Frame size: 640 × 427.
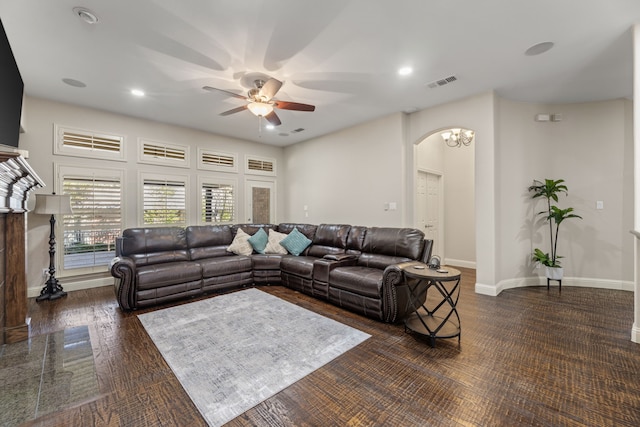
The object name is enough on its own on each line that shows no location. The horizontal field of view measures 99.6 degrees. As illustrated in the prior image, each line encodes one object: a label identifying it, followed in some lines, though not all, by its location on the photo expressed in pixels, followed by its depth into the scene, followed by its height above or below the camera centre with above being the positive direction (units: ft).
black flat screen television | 8.03 +3.99
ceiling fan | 10.29 +4.35
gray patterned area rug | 6.25 -4.07
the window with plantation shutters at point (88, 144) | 13.76 +3.81
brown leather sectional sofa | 10.62 -2.48
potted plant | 13.75 -0.24
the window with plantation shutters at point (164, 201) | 16.39 +0.82
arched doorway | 18.72 +0.95
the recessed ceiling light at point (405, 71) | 10.58 +5.66
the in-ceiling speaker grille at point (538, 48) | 9.11 +5.66
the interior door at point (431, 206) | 18.30 +0.41
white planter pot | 13.71 -3.13
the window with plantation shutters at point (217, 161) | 18.56 +3.80
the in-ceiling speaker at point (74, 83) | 11.46 +5.71
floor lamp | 12.35 +0.00
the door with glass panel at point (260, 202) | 21.11 +0.93
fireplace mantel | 8.59 -1.78
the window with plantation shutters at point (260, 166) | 21.17 +3.87
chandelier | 16.16 +4.69
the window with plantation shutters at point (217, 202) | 18.78 +0.82
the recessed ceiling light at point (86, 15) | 7.41 +5.62
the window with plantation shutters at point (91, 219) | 13.98 -0.25
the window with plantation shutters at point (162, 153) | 16.20 +3.83
